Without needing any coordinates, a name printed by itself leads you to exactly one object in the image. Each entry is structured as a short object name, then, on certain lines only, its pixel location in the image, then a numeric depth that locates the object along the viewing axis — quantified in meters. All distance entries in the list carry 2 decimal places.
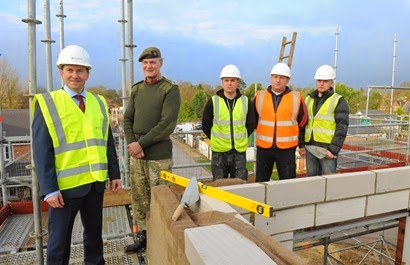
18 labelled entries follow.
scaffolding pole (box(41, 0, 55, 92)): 3.08
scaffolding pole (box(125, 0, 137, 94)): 4.82
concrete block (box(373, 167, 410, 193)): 4.52
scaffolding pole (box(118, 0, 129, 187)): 5.83
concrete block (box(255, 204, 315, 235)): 3.79
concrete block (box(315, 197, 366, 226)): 4.23
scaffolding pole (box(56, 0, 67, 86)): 6.09
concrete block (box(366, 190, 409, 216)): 4.56
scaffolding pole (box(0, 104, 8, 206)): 4.82
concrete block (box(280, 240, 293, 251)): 3.99
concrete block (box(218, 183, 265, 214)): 3.51
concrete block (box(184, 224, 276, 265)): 1.62
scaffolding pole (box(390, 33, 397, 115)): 18.58
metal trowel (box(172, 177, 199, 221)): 2.74
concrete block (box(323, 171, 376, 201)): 4.20
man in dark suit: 2.54
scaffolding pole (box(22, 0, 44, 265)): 2.80
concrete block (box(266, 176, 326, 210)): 3.82
